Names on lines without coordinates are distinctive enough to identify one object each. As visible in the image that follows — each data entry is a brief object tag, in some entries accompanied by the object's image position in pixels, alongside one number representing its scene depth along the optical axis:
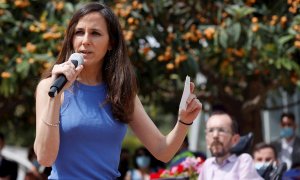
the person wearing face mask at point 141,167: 21.61
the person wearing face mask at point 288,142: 18.12
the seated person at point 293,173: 14.01
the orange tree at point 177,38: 16.92
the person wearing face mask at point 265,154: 15.16
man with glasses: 10.59
